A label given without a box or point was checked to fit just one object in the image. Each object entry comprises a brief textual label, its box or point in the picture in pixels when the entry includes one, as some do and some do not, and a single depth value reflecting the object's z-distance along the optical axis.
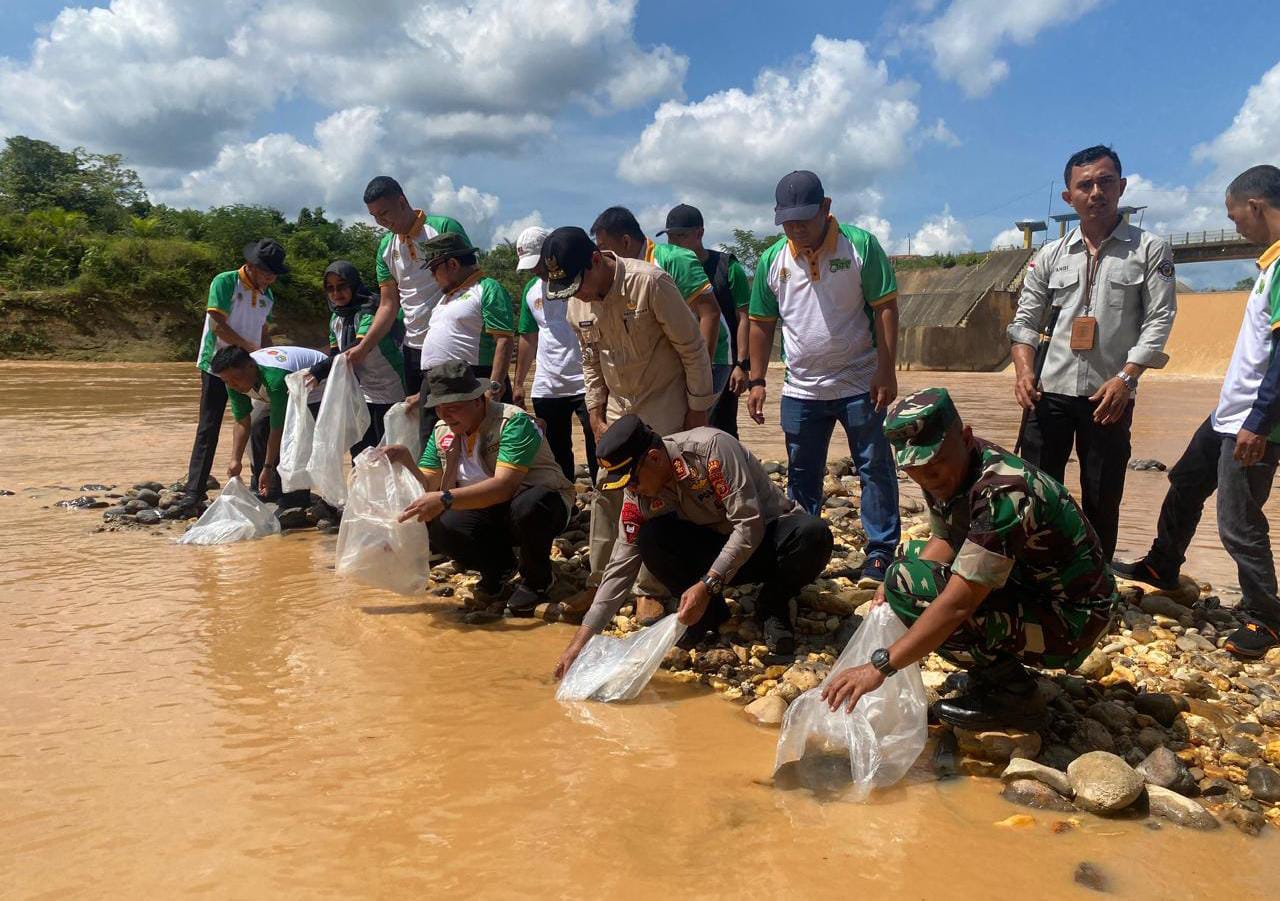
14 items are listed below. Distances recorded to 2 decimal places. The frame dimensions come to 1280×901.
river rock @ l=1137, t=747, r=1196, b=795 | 2.58
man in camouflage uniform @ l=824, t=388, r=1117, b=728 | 2.41
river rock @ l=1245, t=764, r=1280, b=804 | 2.54
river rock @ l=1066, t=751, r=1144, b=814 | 2.43
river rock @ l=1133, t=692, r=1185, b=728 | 3.01
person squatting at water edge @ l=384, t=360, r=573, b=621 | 4.01
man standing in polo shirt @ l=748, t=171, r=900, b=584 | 3.99
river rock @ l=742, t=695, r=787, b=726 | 3.11
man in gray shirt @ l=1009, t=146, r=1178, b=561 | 3.79
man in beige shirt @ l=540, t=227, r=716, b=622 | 3.70
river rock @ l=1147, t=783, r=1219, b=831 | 2.41
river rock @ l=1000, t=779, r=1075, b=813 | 2.51
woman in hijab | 5.69
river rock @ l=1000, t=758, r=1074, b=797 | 2.54
